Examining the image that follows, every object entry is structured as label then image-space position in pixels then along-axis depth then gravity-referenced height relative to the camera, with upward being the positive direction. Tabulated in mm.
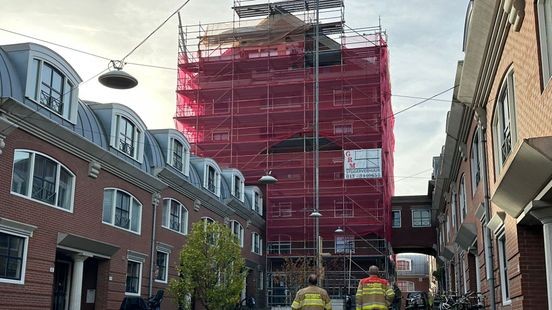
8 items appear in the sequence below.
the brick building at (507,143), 8273 +2951
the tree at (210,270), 24531 +1236
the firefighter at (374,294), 11539 +194
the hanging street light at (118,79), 12305 +4259
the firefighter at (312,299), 10781 +87
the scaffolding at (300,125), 42594 +12254
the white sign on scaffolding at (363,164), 41531 +9003
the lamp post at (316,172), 28802 +6494
